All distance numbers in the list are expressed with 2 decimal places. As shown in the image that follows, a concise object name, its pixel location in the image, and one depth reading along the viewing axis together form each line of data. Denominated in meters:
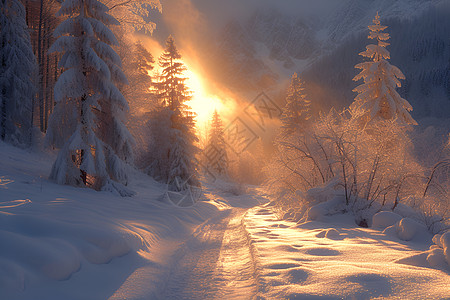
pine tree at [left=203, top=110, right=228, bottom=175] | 42.62
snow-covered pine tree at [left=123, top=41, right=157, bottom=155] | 16.80
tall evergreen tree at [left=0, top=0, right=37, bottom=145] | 15.63
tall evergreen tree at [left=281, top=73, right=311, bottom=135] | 27.98
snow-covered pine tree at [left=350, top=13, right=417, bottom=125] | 16.30
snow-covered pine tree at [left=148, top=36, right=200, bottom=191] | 19.73
